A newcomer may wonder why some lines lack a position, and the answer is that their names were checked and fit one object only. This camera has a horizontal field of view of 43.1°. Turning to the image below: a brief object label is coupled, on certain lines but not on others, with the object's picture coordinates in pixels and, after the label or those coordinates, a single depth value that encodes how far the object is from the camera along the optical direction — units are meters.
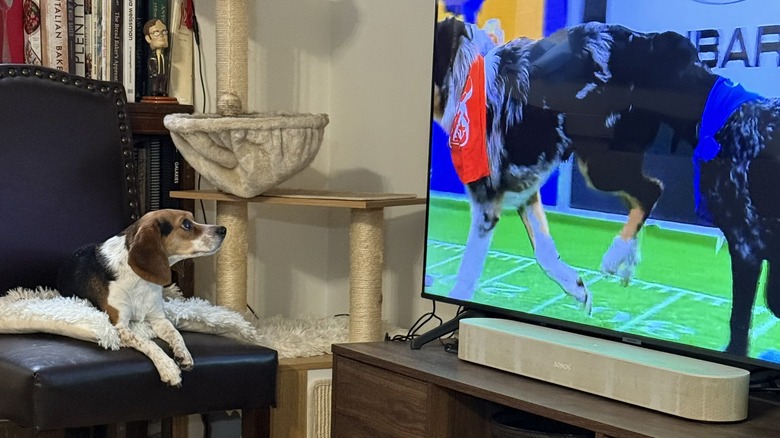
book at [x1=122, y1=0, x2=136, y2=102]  2.81
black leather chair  2.00
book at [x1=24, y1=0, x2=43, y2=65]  2.73
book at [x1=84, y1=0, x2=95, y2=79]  2.78
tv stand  1.79
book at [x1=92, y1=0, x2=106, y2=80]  2.78
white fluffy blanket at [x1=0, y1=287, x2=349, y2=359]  2.13
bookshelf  2.80
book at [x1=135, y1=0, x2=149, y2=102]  2.83
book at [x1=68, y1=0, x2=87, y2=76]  2.77
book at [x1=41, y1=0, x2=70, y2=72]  2.73
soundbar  1.78
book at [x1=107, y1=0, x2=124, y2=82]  2.78
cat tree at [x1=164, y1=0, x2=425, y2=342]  2.55
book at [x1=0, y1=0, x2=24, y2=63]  2.70
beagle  2.21
